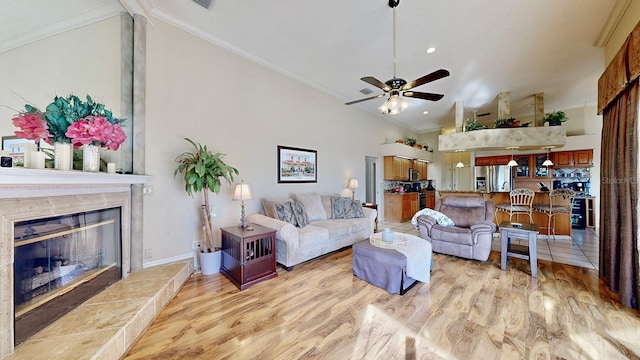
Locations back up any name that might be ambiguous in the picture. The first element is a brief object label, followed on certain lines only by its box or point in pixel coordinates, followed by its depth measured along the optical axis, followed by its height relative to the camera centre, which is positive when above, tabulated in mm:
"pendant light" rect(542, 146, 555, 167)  6655 +514
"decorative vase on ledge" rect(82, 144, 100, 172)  2080 +197
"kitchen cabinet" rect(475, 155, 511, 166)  7559 +693
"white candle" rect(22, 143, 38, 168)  1675 +176
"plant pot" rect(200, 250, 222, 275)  3131 -1129
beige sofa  3293 -783
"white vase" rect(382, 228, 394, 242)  2983 -726
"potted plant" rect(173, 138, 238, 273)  2893 +83
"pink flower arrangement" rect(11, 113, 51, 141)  1700 +404
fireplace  1478 -483
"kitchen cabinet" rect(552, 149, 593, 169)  6424 +641
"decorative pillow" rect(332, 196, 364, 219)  4664 -590
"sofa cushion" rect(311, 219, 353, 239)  3904 -805
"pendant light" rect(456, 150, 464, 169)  8241 +625
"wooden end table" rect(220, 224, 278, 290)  2814 -978
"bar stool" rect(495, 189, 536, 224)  5020 -508
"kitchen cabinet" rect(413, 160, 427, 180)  8477 +486
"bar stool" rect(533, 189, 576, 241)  4841 -565
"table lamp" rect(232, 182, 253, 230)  3320 -207
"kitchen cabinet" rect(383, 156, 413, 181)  7234 +384
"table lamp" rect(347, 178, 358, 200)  5875 -101
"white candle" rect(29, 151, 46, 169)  1686 +140
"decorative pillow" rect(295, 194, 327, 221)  4363 -501
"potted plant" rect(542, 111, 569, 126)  5239 +1431
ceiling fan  2705 +1175
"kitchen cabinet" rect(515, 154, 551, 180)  7039 +403
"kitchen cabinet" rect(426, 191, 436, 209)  8740 -700
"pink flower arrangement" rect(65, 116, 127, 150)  1903 +405
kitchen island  4934 -799
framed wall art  4506 +311
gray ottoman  2650 -1070
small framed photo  1686 +242
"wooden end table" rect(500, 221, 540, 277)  3078 -862
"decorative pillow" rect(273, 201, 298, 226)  3720 -541
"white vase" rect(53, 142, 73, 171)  1850 +187
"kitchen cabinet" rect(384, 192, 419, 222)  7104 -839
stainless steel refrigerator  7359 +82
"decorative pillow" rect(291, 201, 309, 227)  3887 -585
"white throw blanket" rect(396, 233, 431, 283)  2744 -960
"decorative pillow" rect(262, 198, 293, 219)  3826 -459
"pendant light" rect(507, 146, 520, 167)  6970 +531
